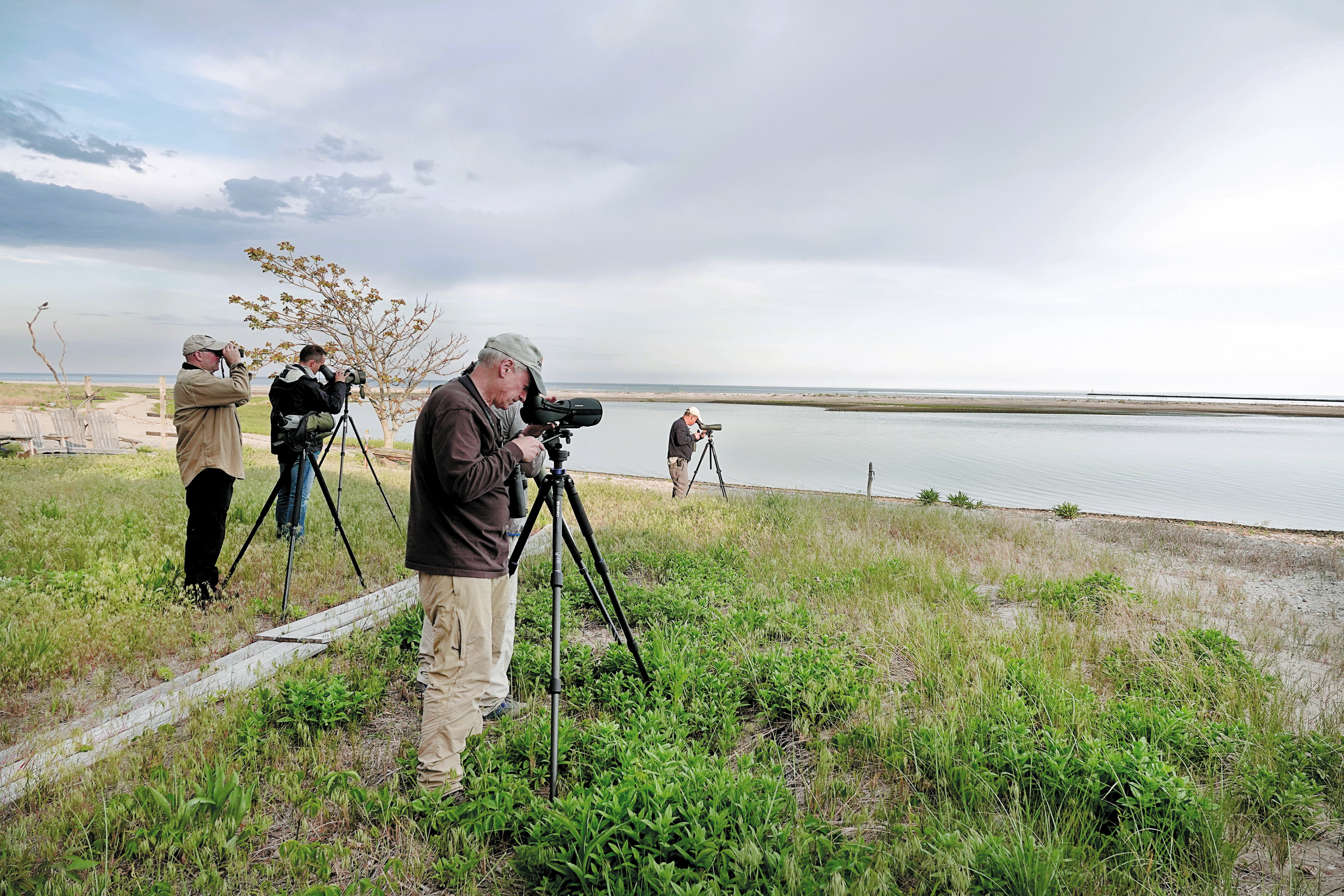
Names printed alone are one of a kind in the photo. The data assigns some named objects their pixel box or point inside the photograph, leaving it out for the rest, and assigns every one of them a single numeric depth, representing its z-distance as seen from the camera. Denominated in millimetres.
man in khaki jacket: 4738
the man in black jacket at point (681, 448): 11547
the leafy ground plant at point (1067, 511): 12984
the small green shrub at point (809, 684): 3422
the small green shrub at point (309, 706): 3180
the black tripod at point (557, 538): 2619
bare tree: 13484
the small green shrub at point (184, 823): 2256
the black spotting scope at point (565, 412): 2797
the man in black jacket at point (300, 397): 5977
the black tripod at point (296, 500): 4691
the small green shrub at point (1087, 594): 5430
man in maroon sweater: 2648
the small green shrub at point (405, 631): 4191
